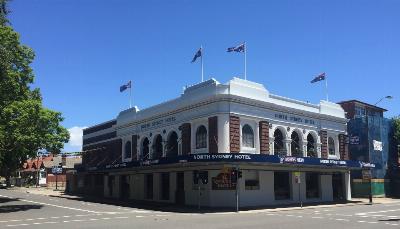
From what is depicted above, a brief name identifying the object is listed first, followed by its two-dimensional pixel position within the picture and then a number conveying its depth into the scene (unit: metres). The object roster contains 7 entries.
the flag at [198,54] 40.41
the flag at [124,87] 51.44
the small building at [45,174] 85.15
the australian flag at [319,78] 44.98
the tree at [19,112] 34.75
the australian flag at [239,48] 39.12
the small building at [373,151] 52.78
